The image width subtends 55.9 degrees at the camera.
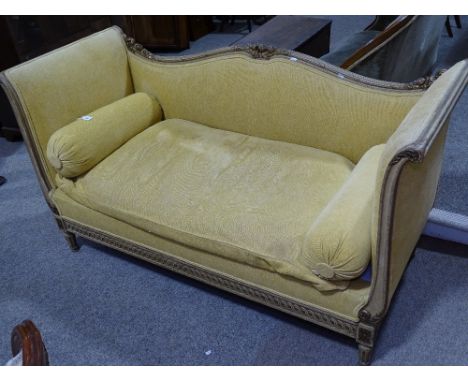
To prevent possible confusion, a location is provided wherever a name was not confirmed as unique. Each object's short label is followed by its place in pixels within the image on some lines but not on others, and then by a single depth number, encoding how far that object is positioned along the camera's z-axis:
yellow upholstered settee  0.93
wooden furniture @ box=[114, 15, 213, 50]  3.08
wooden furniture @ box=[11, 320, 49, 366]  0.64
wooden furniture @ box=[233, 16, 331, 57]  2.19
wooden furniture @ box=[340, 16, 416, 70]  1.36
